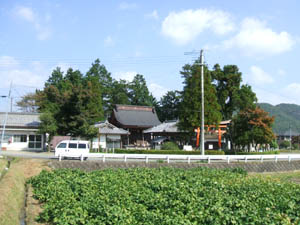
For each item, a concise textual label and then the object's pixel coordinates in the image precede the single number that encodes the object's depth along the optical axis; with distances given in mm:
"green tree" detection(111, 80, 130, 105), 66688
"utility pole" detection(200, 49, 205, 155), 28422
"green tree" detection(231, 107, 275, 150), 38594
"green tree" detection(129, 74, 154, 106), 69150
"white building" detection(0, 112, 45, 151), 38375
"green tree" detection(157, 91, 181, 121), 66062
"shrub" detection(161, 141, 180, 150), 34906
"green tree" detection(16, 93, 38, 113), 60562
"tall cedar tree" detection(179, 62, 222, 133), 34156
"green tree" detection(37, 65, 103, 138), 35062
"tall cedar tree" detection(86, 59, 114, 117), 68225
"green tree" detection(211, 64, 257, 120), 49219
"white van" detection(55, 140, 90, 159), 23062
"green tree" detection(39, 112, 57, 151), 35469
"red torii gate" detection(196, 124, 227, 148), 34828
